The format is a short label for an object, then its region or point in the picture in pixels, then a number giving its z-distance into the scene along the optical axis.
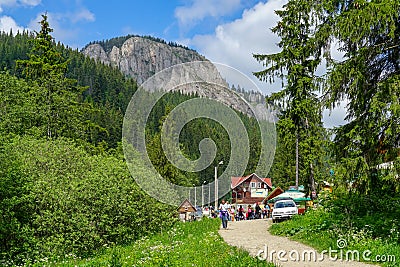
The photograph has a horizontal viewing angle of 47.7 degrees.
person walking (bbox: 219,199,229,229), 22.00
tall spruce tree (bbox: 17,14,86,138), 32.25
